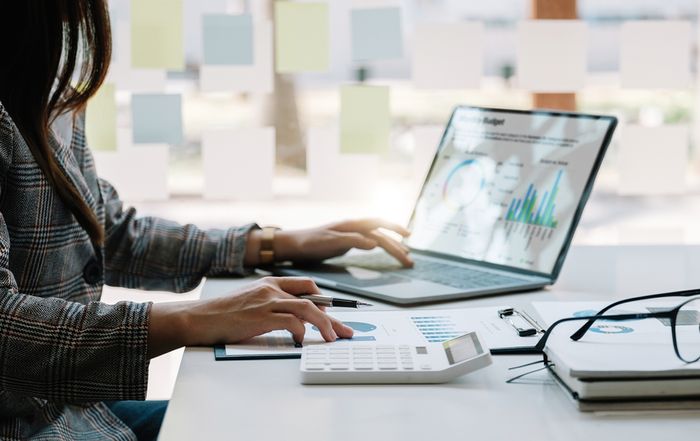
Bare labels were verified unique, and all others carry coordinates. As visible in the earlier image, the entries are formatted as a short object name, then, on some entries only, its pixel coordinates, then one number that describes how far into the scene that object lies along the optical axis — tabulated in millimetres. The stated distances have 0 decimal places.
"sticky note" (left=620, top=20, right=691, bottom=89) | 1912
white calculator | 912
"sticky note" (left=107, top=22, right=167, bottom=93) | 1888
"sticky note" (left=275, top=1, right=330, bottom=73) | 1863
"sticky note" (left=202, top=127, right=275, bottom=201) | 1932
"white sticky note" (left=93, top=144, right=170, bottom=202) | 1927
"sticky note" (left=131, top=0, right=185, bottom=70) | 1852
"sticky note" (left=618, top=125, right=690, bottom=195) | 1943
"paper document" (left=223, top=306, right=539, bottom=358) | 1024
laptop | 1348
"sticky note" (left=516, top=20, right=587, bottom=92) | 1896
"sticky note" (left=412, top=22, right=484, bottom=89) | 1908
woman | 984
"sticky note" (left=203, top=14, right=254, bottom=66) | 1867
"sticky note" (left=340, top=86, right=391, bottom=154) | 1912
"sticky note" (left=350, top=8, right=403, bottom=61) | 1877
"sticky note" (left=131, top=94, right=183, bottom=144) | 1895
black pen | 1108
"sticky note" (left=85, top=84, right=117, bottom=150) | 1871
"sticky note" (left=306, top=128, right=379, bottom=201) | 1939
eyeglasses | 864
